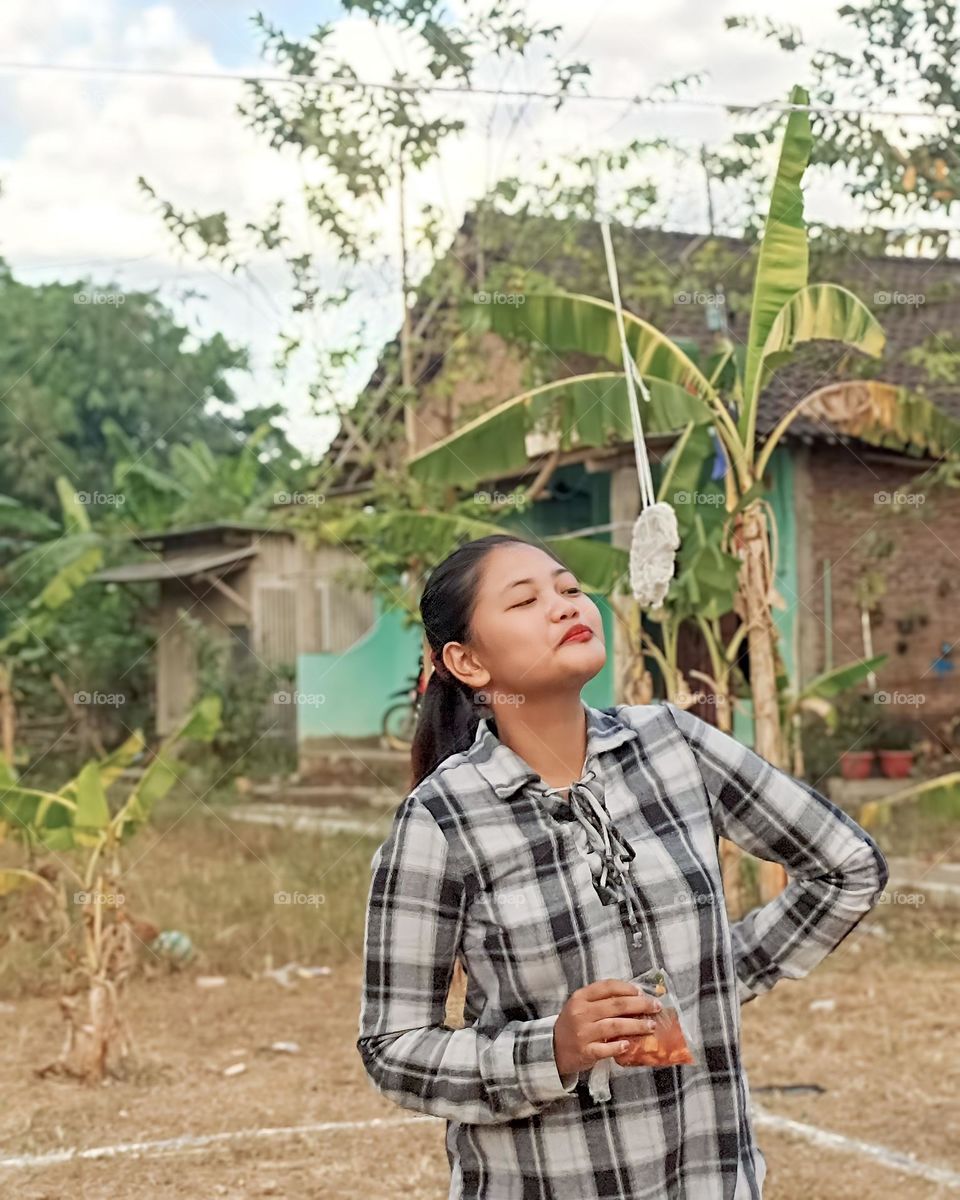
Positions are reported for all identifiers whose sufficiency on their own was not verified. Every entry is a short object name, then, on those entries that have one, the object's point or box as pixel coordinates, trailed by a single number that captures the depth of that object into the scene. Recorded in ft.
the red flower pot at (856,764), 40.65
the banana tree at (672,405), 22.13
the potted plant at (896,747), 40.68
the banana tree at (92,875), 19.21
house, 34.01
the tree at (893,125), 29.12
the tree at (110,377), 74.54
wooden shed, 54.80
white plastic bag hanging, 10.00
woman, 5.97
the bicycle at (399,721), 45.11
